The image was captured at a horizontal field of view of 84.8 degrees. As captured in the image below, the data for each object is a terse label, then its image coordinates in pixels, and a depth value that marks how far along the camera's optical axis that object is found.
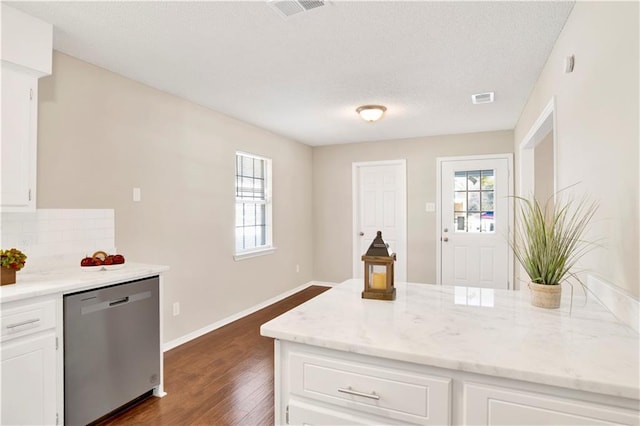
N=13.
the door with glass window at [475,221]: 4.87
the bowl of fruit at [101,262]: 2.34
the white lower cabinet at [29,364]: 1.68
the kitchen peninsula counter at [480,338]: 0.89
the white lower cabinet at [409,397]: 0.87
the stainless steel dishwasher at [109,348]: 1.93
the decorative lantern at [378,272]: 1.53
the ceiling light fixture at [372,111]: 3.66
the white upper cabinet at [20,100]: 1.99
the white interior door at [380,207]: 5.43
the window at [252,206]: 4.39
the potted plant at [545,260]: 1.38
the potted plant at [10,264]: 1.83
